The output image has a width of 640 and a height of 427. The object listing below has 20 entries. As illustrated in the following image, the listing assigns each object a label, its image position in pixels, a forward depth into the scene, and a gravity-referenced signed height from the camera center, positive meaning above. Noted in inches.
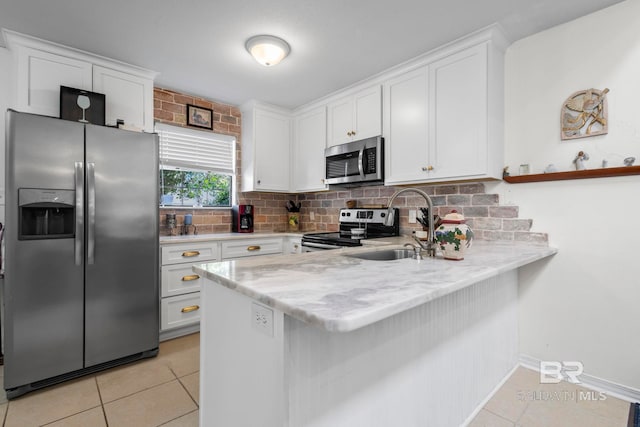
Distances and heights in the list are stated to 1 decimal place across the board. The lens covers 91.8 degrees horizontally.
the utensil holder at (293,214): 163.7 -0.3
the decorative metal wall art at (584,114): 77.3 +25.7
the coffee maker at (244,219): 143.0 -2.6
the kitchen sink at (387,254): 78.2 -10.5
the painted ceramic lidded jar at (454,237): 59.6 -4.4
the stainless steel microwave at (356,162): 115.0 +20.4
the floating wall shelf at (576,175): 71.9 +10.1
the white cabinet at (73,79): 88.6 +42.0
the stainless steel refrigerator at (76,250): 74.7 -9.8
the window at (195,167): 130.7 +20.6
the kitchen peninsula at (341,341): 35.5 -18.6
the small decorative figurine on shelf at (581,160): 79.3 +14.1
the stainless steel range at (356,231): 114.8 -7.0
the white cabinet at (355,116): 116.6 +39.0
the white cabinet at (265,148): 143.4 +31.3
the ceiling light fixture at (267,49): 88.9 +48.6
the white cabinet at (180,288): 106.1 -26.3
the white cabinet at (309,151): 139.6 +29.6
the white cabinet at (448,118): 88.2 +30.0
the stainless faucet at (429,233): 64.7 -4.3
